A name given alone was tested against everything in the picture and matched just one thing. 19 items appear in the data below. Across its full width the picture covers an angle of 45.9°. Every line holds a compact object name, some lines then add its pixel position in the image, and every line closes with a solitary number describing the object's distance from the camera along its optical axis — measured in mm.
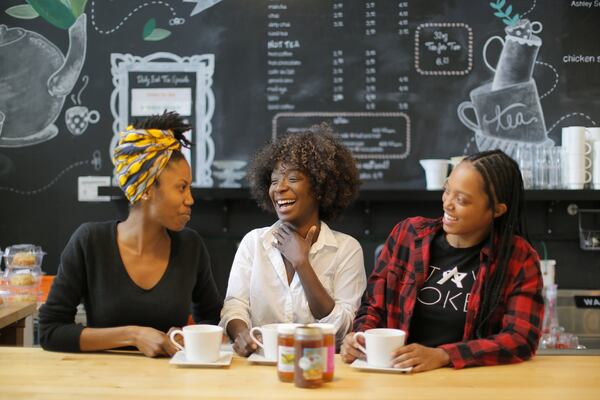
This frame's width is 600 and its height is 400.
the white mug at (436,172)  3826
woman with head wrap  1964
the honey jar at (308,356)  1453
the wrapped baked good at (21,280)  3154
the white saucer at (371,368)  1577
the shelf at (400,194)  3721
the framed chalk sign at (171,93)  4074
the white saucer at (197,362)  1622
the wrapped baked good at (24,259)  3273
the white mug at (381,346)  1577
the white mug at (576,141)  3734
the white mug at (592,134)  3792
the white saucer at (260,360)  1655
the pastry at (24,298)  3117
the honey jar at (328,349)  1482
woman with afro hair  2186
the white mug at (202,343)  1616
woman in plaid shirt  1808
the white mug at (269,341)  1650
